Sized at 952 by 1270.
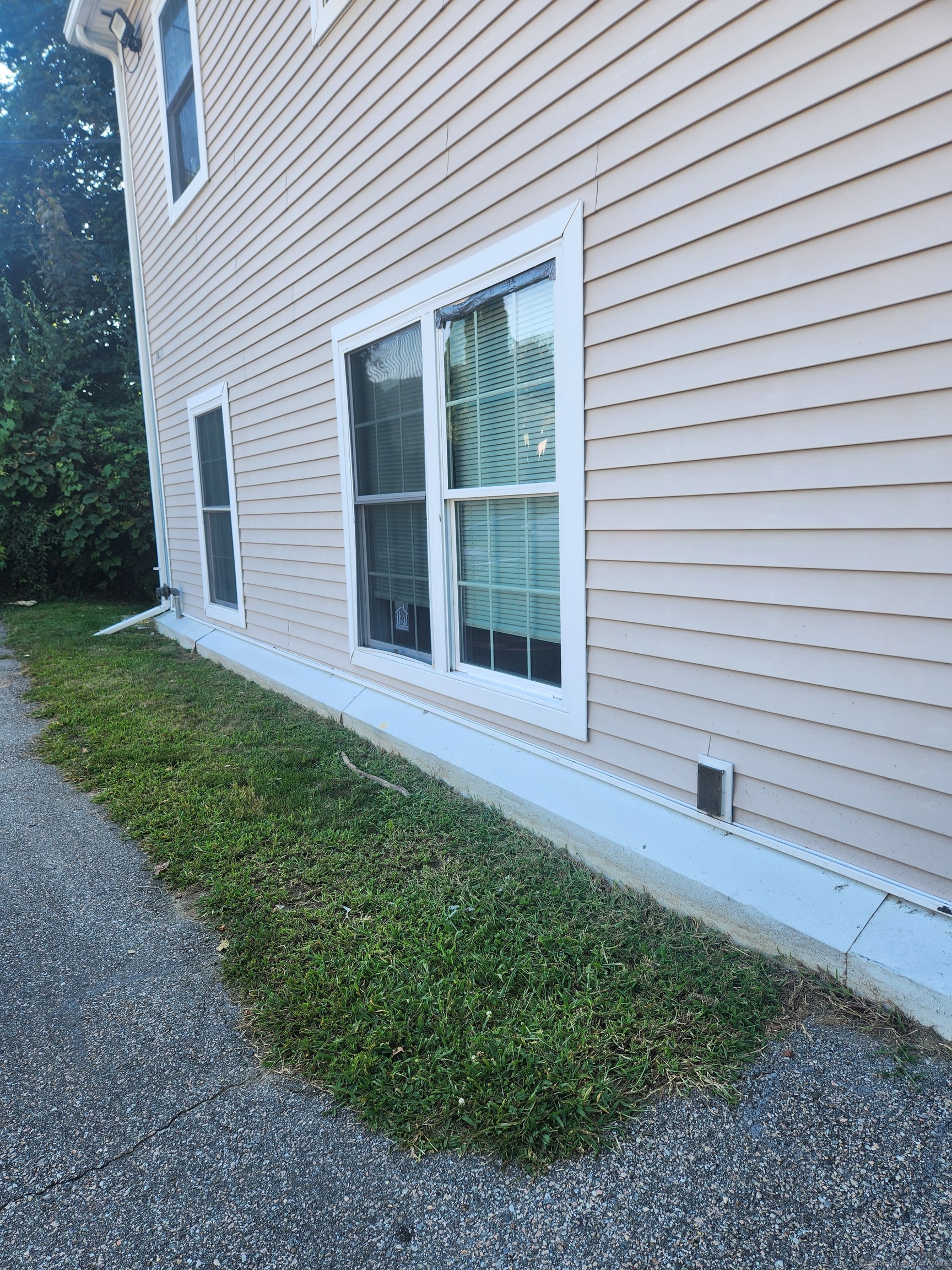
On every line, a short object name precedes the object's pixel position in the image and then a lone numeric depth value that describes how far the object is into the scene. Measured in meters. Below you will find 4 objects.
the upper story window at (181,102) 5.72
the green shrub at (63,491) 9.45
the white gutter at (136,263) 7.23
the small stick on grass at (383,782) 3.40
